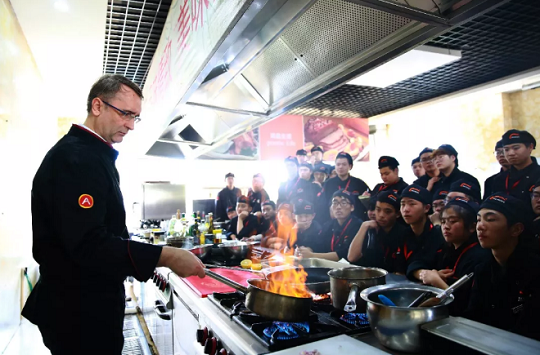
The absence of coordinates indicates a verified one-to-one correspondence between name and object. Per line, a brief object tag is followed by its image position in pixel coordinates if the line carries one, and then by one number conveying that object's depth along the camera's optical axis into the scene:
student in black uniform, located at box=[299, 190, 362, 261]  2.78
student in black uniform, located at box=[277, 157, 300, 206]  4.45
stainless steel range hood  1.25
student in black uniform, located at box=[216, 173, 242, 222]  5.93
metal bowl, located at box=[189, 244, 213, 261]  2.47
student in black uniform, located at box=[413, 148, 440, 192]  3.11
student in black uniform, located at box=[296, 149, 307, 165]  4.64
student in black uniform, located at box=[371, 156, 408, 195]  3.20
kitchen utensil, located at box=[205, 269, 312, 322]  1.10
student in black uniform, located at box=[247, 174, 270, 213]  5.04
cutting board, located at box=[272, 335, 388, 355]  0.92
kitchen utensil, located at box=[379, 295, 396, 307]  1.05
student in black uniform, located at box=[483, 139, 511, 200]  2.69
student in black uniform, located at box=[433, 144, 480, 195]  2.85
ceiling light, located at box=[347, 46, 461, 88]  2.97
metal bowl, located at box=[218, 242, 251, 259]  2.55
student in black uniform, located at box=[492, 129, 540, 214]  2.52
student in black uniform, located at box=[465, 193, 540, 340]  1.50
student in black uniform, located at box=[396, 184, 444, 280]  2.18
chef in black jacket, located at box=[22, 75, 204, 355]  1.19
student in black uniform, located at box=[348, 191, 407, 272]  2.47
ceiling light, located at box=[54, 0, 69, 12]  2.63
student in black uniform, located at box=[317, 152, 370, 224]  3.72
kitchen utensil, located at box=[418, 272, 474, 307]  1.02
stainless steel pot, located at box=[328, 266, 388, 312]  1.19
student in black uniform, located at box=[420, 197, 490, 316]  1.83
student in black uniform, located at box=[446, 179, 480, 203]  2.36
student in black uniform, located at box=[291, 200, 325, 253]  3.14
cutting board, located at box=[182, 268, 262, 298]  1.69
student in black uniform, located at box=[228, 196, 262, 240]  3.98
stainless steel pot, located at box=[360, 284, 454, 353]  0.93
